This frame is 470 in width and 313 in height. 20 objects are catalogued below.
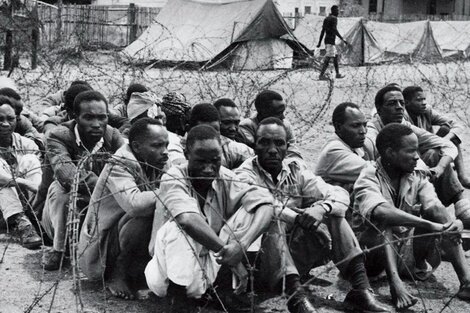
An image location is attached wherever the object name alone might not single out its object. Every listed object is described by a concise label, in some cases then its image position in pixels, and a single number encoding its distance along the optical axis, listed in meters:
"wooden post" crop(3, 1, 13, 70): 13.70
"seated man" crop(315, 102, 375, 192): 5.34
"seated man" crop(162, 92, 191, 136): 6.27
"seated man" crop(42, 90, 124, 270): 5.02
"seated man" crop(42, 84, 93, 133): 6.29
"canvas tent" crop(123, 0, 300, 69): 17.81
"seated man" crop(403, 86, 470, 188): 6.86
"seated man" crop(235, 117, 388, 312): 4.16
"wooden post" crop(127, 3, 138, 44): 22.17
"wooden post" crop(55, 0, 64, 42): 16.40
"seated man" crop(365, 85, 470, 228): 5.91
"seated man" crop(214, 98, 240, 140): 5.83
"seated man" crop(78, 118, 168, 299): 4.40
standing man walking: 15.58
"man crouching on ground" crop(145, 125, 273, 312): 3.92
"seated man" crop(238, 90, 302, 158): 6.16
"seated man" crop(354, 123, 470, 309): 4.48
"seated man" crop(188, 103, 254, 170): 5.43
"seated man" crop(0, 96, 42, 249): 5.68
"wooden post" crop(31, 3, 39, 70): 13.21
